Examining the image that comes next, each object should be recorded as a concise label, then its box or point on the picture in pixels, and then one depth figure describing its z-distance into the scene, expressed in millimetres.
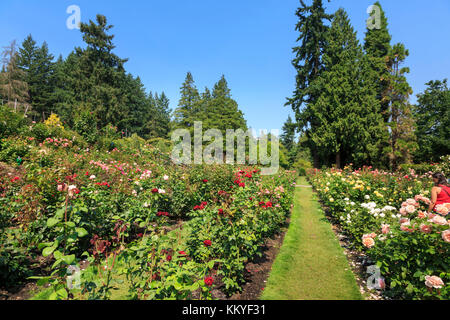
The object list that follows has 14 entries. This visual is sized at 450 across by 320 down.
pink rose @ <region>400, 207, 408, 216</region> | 2805
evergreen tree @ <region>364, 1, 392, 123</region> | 19672
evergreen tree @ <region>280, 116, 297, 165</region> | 40594
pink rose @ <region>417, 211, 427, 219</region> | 2476
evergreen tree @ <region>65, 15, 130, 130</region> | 26297
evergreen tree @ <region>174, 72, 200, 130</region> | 30844
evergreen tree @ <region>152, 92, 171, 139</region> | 42594
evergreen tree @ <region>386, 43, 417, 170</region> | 18625
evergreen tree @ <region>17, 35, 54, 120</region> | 34406
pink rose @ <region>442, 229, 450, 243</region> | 2055
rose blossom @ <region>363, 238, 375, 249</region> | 2858
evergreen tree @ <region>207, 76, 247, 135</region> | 28159
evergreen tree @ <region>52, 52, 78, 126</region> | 28478
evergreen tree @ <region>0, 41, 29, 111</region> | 25203
